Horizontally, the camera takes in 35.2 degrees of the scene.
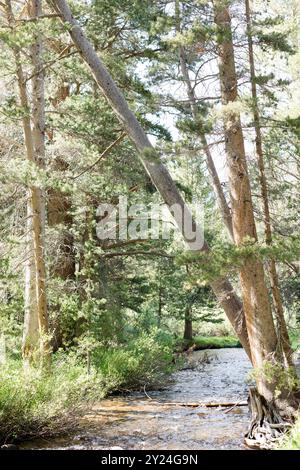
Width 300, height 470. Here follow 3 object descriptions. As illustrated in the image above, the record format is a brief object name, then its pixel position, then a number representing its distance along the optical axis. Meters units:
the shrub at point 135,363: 12.21
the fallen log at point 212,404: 10.34
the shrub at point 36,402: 7.02
